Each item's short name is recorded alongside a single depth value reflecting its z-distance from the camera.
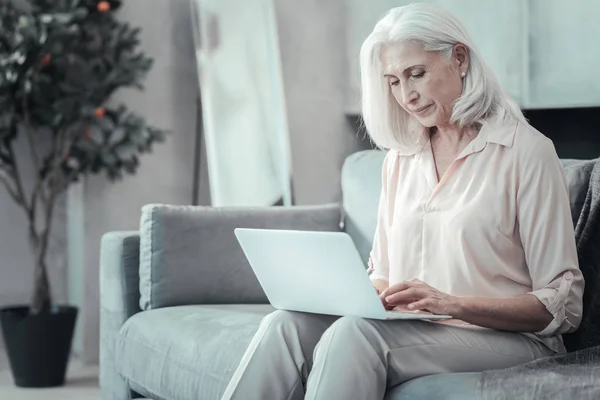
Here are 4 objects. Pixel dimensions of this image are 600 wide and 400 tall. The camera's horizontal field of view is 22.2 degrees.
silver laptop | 2.98
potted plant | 4.87
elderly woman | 3.04
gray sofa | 3.87
